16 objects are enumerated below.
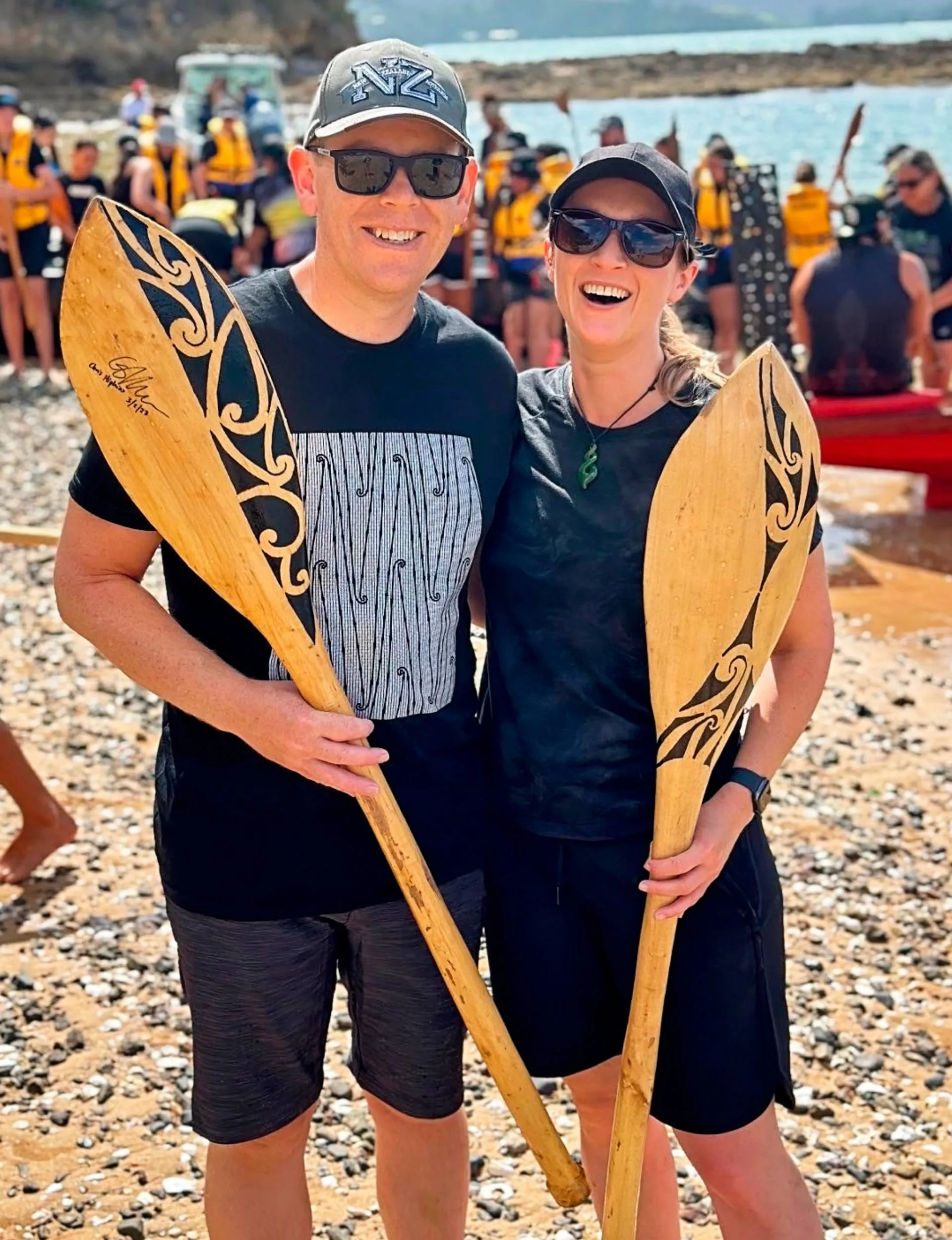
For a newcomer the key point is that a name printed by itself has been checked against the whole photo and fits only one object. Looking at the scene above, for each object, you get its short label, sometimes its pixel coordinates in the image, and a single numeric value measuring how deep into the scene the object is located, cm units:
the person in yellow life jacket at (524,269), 1098
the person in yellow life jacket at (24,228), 1143
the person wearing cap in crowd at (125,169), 1271
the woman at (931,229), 917
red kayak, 793
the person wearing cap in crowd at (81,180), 1252
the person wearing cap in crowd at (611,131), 1127
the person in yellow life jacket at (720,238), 1097
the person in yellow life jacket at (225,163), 1441
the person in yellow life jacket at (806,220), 1086
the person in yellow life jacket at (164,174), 1241
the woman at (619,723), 226
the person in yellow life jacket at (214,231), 879
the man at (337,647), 216
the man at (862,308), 810
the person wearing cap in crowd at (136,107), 1952
